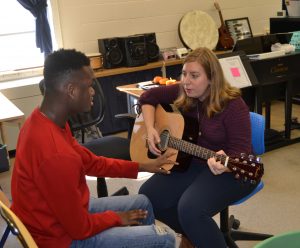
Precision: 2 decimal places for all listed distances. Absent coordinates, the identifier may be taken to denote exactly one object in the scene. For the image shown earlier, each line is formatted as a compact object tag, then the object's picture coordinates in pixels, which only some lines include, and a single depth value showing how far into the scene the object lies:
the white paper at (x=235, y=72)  3.08
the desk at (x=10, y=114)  2.64
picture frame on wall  4.97
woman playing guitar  1.74
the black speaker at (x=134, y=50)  4.15
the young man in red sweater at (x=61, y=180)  1.25
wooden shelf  4.04
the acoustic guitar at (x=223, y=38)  4.79
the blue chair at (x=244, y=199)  2.02
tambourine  4.67
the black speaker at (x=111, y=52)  4.12
